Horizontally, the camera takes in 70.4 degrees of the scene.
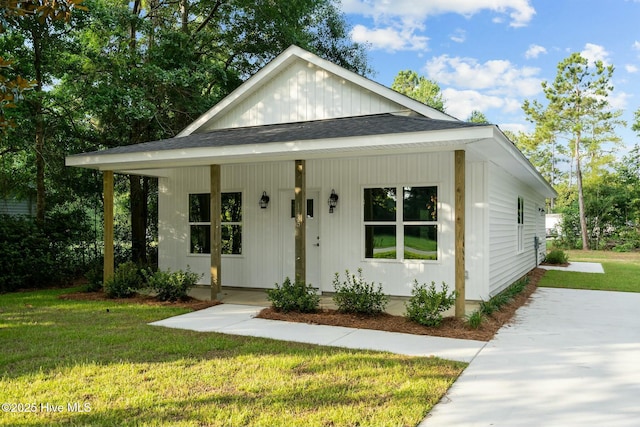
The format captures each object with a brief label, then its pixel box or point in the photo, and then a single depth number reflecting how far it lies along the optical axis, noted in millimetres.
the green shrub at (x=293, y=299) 6891
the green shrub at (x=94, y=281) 9102
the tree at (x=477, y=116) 44000
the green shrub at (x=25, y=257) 9586
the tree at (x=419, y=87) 36312
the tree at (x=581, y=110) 24453
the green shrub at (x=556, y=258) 15843
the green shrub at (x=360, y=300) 6605
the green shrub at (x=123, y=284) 8359
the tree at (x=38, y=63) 10125
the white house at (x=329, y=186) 6820
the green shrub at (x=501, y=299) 6574
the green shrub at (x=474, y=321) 5820
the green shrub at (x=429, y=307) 5965
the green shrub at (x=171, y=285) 7875
